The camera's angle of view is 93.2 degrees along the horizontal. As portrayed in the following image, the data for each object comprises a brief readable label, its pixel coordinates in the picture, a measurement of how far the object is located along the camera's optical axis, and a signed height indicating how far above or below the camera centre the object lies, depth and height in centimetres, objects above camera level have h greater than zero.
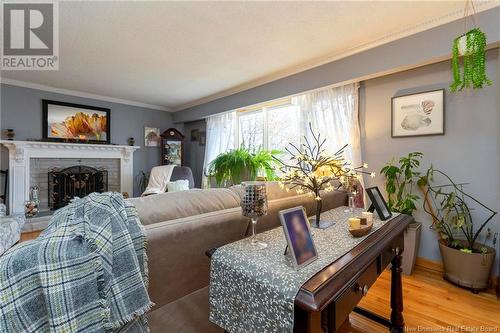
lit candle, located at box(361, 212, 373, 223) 117 -25
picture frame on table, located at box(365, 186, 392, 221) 133 -22
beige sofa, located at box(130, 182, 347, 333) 90 -32
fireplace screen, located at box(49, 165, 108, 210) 398 -25
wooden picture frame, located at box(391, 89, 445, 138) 230 +53
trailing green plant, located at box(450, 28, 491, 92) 159 +75
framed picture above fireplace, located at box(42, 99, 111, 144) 393 +82
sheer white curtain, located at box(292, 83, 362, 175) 281 +65
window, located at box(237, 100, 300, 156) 357 +67
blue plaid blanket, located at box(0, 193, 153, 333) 61 -30
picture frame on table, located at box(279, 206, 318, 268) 77 -24
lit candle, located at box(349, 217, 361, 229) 108 -26
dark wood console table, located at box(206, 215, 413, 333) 64 -35
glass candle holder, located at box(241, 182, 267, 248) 95 -14
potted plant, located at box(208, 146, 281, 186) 345 +2
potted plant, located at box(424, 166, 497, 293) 192 -60
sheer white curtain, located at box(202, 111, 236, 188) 438 +61
